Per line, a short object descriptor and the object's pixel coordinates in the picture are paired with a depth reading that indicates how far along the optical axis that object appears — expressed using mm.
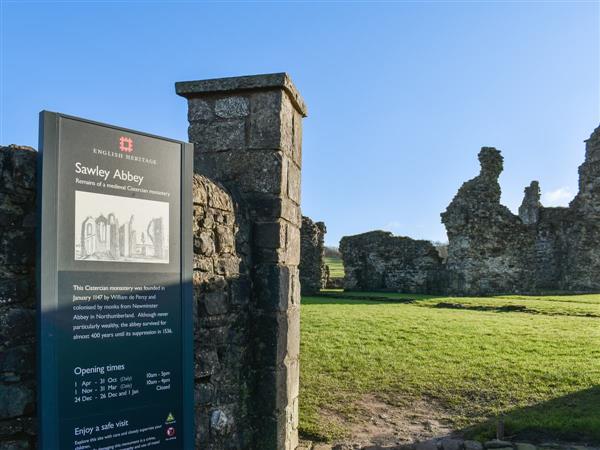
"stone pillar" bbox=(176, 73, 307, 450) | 4613
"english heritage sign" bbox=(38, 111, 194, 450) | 2912
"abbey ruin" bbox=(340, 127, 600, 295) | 19797
